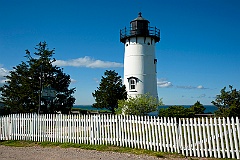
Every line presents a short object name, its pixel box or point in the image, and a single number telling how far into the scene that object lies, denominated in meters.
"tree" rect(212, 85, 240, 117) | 16.34
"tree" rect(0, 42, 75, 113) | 19.64
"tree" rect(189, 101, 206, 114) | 34.01
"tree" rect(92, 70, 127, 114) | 24.11
